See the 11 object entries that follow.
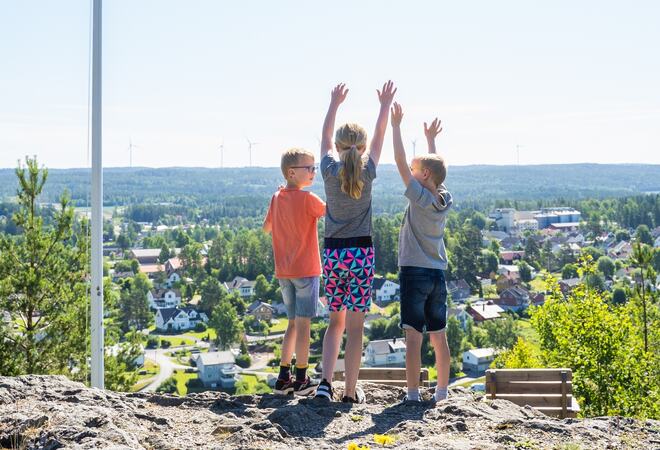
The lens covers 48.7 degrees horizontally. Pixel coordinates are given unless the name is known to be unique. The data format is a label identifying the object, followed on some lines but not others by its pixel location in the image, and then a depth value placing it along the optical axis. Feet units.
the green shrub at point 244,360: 171.22
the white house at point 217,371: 150.61
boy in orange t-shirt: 15.24
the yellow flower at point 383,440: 11.32
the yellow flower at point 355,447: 10.55
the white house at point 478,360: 153.99
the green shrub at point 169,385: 144.15
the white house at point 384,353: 160.97
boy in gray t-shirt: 14.37
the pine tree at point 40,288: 37.88
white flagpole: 17.24
